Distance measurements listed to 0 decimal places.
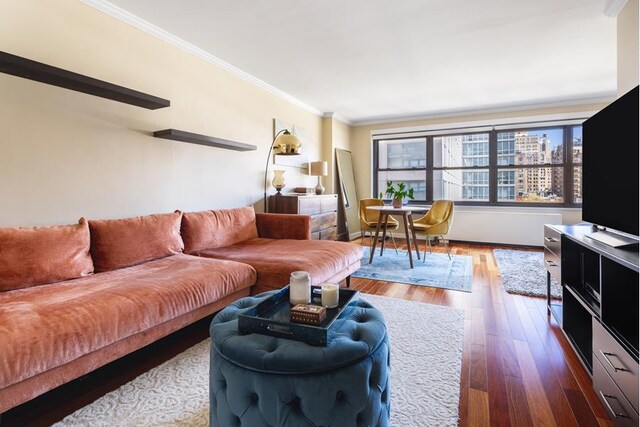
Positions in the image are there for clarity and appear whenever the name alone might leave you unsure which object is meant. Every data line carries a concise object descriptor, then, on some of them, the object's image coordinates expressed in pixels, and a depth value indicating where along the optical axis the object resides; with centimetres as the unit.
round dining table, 420
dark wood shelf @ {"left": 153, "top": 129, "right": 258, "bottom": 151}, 283
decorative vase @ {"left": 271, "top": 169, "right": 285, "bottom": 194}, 437
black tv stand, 128
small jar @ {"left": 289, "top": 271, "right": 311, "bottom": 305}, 146
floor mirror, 614
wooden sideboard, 418
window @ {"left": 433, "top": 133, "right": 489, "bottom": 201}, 602
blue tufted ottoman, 98
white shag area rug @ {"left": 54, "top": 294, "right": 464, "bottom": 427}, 141
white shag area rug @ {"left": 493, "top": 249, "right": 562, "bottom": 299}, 316
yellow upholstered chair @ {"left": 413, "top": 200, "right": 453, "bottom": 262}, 454
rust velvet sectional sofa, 129
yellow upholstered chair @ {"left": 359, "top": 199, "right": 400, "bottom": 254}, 524
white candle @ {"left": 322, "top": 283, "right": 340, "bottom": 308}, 141
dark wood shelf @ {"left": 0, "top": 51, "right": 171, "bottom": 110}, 183
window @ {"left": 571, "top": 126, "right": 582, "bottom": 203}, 534
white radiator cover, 537
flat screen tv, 154
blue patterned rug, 349
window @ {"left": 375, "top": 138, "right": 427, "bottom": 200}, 652
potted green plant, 453
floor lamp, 383
